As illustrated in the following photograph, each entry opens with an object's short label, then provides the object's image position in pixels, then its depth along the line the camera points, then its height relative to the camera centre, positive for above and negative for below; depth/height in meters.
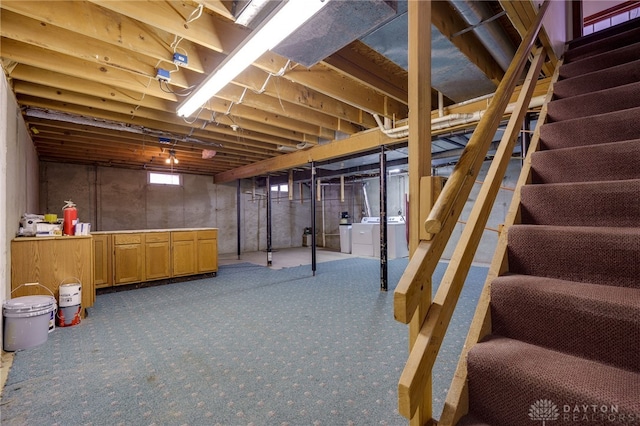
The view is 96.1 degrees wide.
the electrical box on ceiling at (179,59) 2.40 +1.33
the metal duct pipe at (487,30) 1.94 +1.41
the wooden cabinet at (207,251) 5.39 -0.66
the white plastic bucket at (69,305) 3.04 -0.92
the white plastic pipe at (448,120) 2.94 +1.12
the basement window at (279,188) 10.37 +1.00
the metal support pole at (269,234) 6.54 -0.42
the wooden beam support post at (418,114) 1.28 +0.45
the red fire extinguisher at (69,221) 3.38 -0.03
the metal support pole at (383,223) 4.31 -0.14
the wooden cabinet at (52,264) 2.98 -0.49
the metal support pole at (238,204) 7.98 +0.32
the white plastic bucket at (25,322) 2.45 -0.90
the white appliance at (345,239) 8.67 -0.74
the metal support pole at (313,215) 5.46 -0.01
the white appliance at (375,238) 7.61 -0.66
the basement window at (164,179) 8.04 +1.11
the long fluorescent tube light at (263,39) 1.67 +1.20
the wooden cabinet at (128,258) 4.50 -0.65
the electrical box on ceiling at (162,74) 2.67 +1.34
